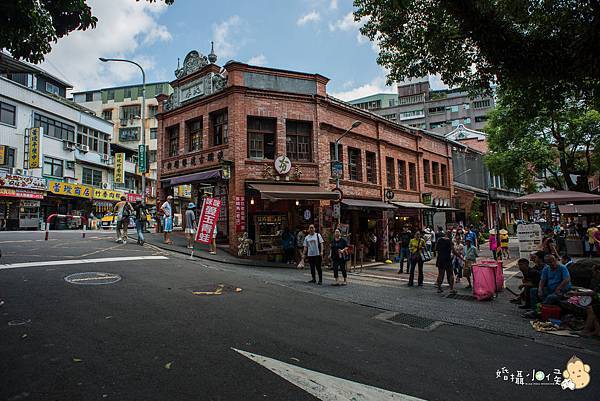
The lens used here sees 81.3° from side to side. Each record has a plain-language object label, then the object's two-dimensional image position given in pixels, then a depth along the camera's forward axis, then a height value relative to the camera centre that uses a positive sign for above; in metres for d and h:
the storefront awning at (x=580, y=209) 18.18 +0.46
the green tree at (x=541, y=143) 20.86 +4.84
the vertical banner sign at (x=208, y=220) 13.97 +0.20
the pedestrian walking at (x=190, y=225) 14.12 +0.01
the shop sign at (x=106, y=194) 36.93 +3.60
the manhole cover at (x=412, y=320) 6.91 -2.06
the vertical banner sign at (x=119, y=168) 39.59 +6.65
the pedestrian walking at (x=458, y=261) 11.90 -1.48
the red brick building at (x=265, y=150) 15.67 +3.63
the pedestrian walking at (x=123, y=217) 14.59 +0.41
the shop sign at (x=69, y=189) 31.31 +3.68
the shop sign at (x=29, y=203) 28.91 +2.13
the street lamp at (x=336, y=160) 16.09 +2.53
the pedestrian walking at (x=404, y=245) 15.02 -1.05
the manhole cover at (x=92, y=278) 7.92 -1.21
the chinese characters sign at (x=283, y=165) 15.98 +2.71
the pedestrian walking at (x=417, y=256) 11.64 -1.19
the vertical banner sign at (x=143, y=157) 20.51 +4.14
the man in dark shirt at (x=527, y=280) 8.46 -1.52
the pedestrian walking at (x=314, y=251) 11.38 -0.92
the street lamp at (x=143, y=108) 18.97 +7.00
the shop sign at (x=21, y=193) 26.84 +2.84
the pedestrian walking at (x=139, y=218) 14.61 +0.35
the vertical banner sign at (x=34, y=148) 29.22 +6.78
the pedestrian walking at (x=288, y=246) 15.62 -1.01
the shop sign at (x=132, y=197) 42.21 +3.61
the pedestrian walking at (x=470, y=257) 11.83 -1.28
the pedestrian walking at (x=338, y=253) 11.34 -1.00
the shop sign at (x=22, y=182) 26.97 +3.79
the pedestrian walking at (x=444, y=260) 10.53 -1.22
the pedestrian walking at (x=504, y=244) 18.73 -1.38
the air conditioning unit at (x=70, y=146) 33.75 +7.97
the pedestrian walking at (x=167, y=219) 15.18 +0.30
